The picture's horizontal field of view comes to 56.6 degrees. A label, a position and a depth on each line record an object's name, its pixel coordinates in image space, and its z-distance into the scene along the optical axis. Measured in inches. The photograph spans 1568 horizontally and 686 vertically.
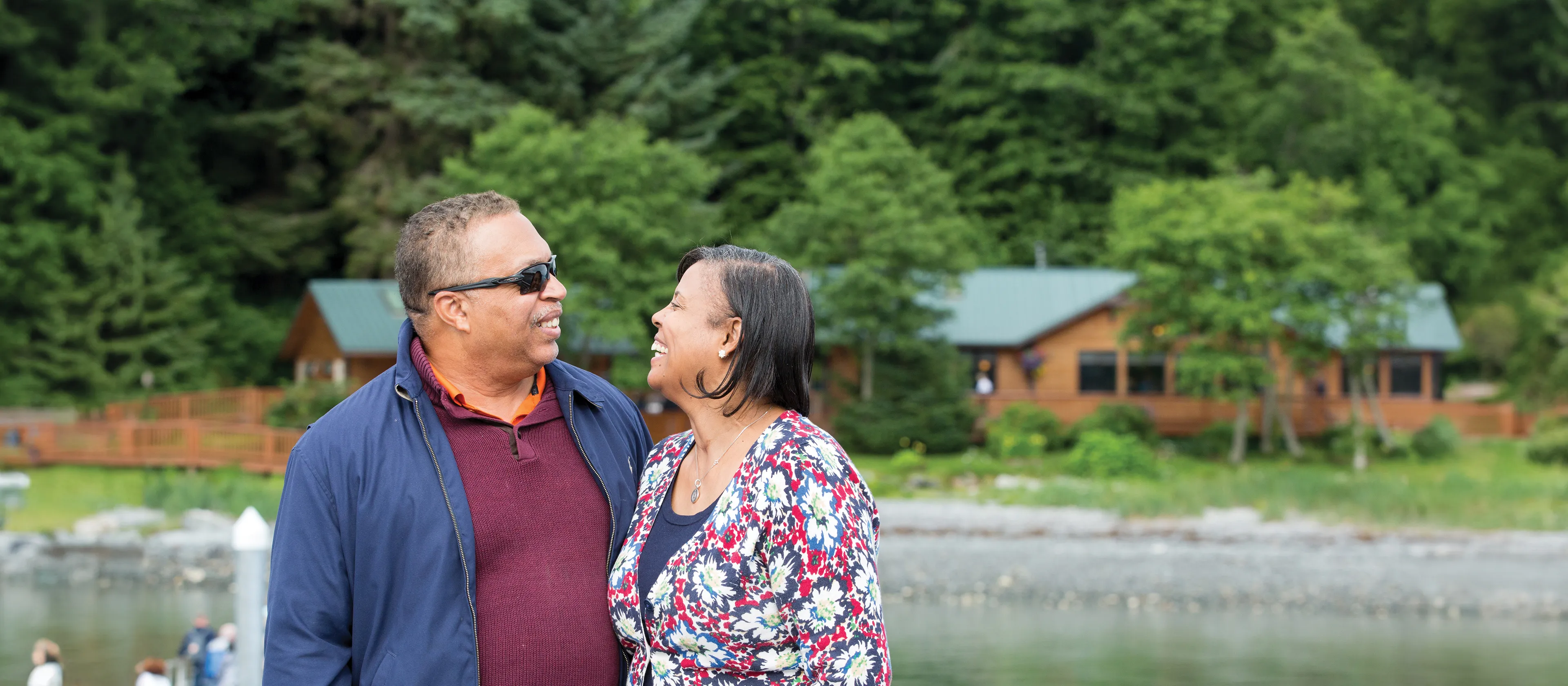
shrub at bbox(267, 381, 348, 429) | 1102.4
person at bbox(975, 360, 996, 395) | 1240.8
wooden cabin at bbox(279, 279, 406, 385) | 1186.6
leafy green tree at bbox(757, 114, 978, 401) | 1141.1
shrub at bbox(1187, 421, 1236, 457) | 1123.9
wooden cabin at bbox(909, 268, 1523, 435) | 1222.3
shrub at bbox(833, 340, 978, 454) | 1121.4
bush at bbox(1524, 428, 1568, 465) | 1069.1
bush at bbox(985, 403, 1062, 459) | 1100.5
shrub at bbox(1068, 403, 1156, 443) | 1127.6
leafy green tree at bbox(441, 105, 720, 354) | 1106.1
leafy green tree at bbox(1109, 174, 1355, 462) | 1073.5
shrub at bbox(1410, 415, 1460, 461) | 1128.2
